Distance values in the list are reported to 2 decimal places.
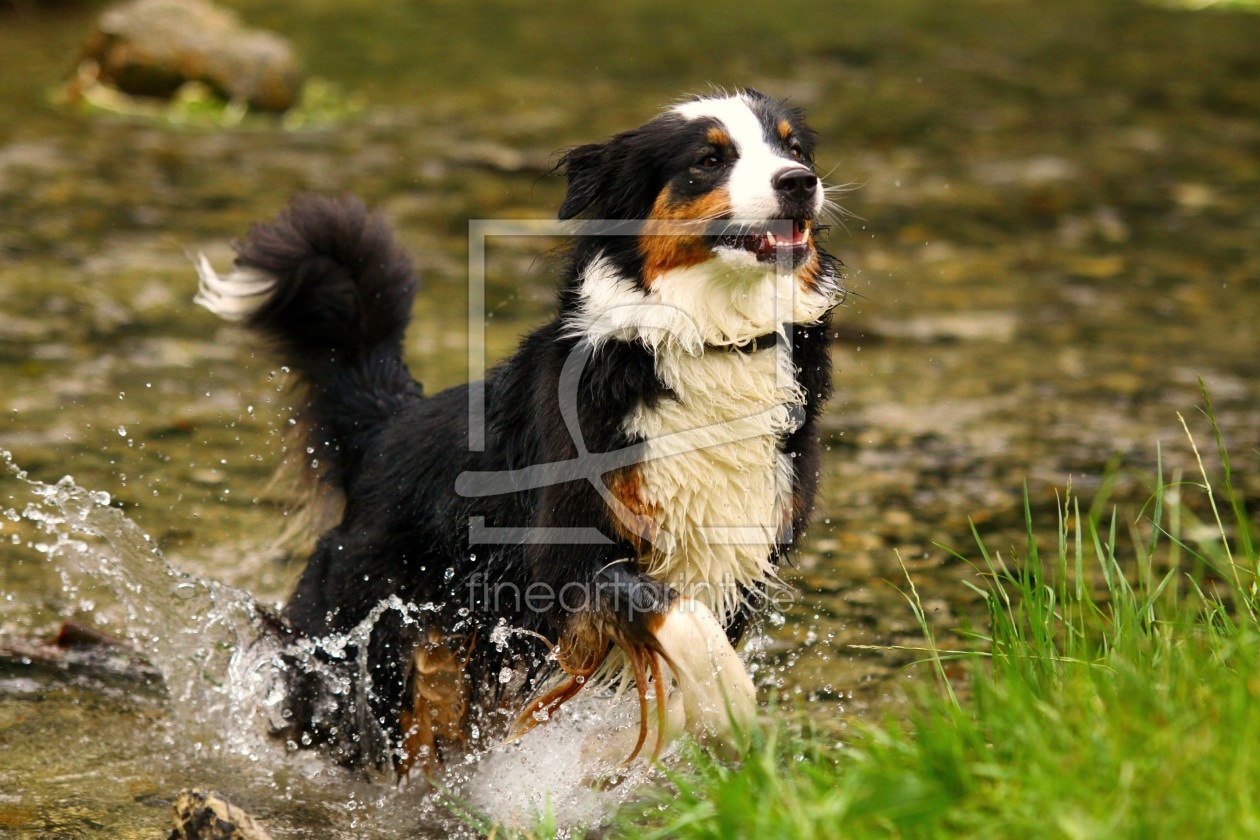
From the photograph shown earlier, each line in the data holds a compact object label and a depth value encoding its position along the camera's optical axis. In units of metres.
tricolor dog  6.62
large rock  21.00
